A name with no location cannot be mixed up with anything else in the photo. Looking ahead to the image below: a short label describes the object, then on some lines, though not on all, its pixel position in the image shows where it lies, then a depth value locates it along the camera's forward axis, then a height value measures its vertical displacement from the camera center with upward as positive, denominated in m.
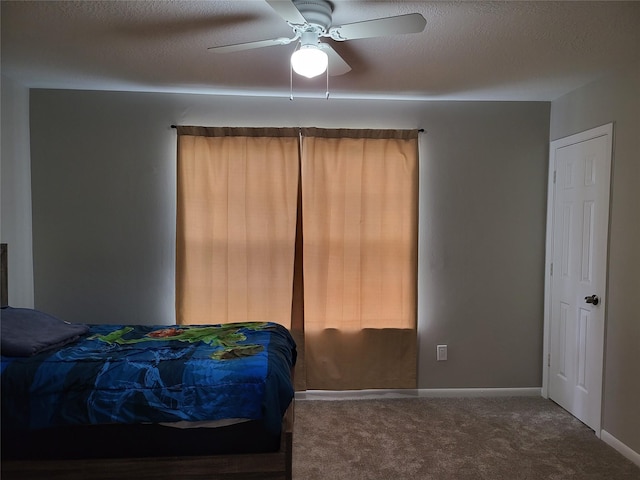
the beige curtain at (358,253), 3.48 -0.23
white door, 2.91 -0.31
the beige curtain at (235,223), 3.42 +0.00
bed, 1.98 -0.88
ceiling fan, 1.78 +0.85
